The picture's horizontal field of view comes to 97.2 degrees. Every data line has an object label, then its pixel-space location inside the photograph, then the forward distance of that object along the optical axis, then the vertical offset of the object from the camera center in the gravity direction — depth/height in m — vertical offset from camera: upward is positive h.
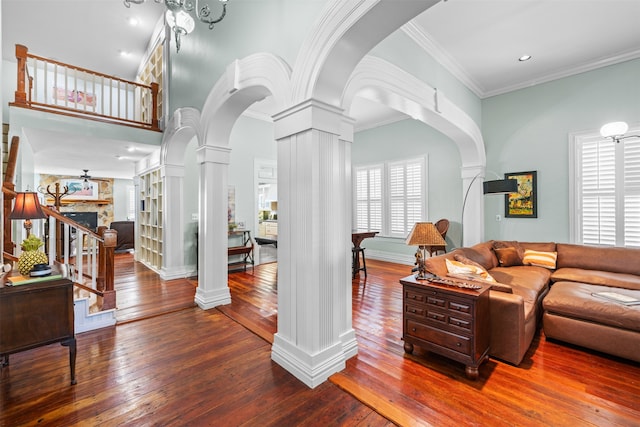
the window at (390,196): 6.63 +0.38
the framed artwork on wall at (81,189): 10.46 +0.89
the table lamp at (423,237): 2.62 -0.24
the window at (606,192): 4.27 +0.30
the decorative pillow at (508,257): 4.48 -0.73
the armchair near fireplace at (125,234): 8.66 -0.68
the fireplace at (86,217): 10.42 -0.17
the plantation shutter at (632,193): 4.23 +0.27
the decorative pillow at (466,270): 3.01 -0.63
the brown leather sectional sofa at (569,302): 2.49 -0.91
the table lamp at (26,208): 2.55 +0.04
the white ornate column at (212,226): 3.84 -0.19
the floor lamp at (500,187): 3.79 +0.34
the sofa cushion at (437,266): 2.99 -0.59
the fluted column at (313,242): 2.25 -0.26
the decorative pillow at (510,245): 4.67 -0.58
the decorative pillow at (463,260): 3.29 -0.58
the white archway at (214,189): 3.56 +0.32
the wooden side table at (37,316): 2.03 -0.78
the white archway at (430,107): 2.82 +1.36
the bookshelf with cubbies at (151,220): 5.84 -0.17
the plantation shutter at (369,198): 7.42 +0.35
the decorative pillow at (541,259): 4.33 -0.75
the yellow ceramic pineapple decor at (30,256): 2.37 -0.37
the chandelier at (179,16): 2.34 +1.67
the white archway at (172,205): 5.29 +0.14
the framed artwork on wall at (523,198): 5.07 +0.23
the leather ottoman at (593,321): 2.48 -1.05
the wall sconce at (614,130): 3.96 +1.15
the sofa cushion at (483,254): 3.96 -0.64
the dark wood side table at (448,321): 2.28 -0.95
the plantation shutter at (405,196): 6.59 +0.38
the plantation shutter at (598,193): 4.44 +0.28
